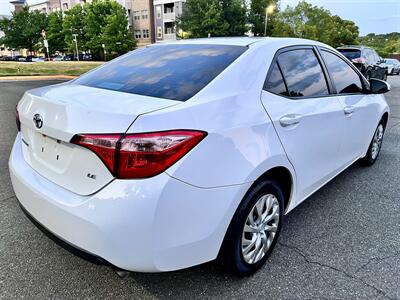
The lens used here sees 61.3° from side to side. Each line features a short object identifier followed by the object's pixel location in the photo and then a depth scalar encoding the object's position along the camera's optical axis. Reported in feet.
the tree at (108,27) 173.99
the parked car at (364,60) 46.47
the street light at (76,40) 189.55
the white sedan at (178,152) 5.50
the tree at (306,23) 134.41
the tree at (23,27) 209.87
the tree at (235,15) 158.40
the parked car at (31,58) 218.18
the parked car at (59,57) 205.73
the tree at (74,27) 191.11
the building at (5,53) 325.21
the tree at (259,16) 178.09
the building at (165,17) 196.24
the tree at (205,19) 152.35
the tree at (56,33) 202.59
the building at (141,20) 209.08
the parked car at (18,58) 227.20
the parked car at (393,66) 81.56
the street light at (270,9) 157.64
